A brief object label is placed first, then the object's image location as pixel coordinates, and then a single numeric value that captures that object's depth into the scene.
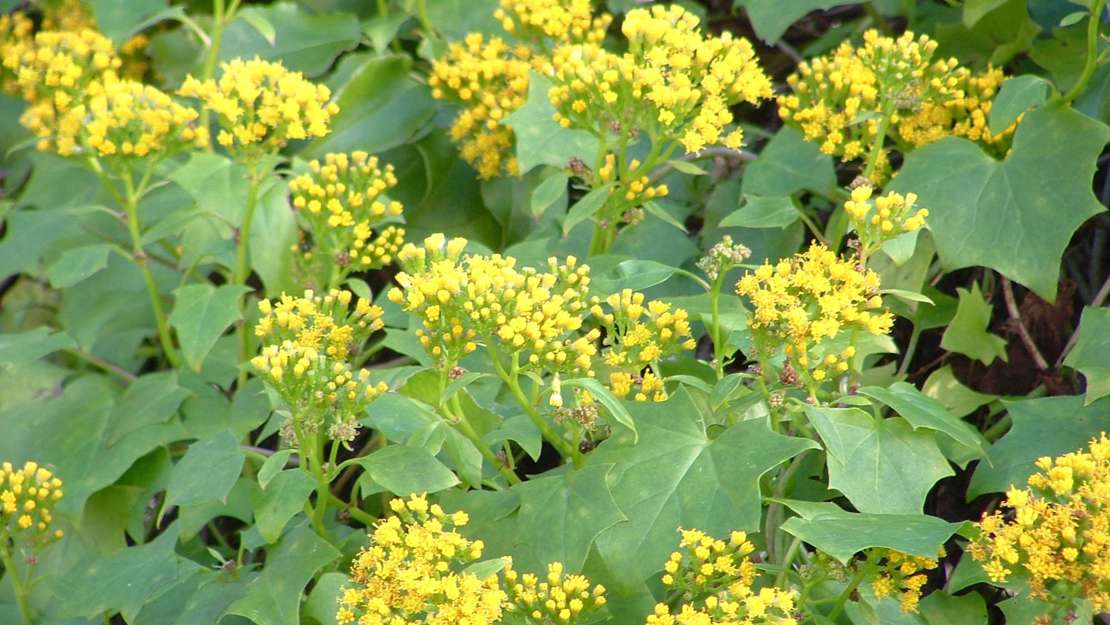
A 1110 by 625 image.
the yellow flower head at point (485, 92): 5.78
